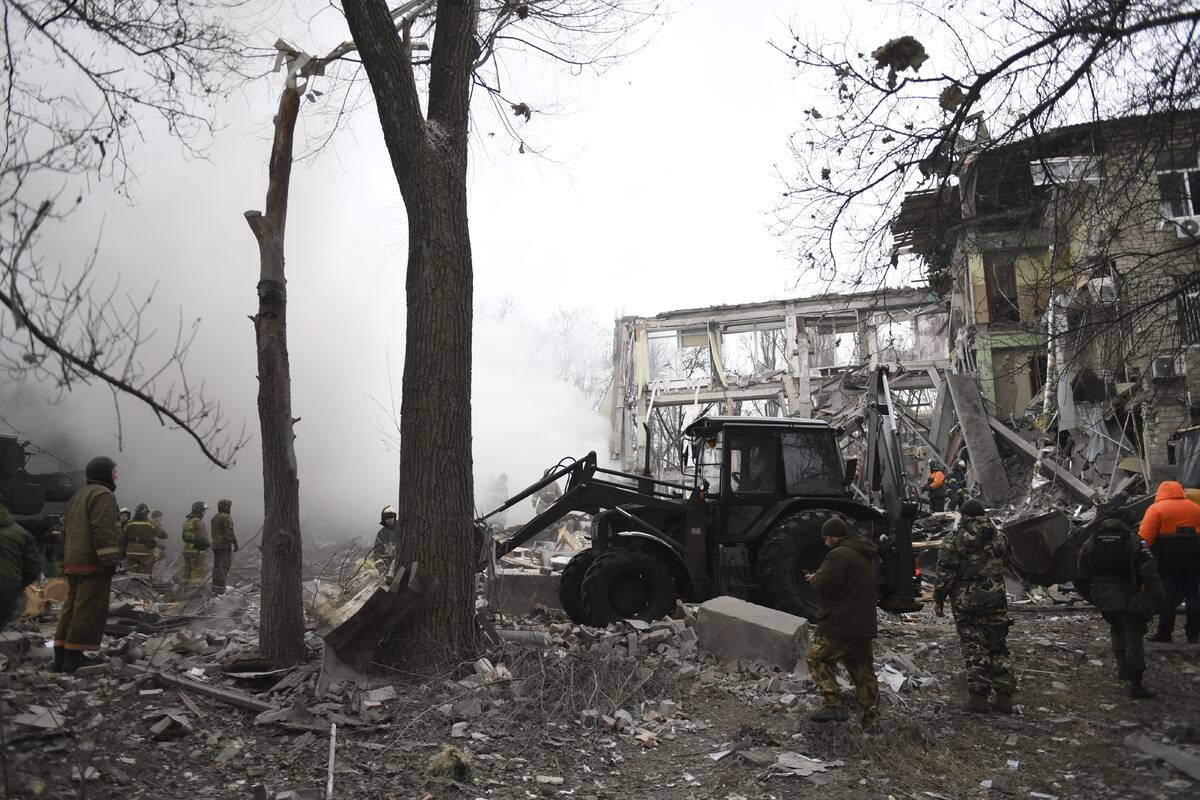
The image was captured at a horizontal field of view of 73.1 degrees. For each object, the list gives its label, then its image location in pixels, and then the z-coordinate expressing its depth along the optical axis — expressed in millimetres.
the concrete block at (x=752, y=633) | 6457
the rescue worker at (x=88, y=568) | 5238
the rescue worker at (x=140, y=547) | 12234
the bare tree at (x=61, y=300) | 2586
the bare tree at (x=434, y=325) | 5504
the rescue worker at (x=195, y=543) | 12539
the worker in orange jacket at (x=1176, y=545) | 6879
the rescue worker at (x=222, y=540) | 12114
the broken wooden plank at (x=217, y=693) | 4680
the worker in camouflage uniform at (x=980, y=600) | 5539
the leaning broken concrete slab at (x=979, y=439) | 15068
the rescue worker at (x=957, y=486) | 14688
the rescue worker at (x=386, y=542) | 8427
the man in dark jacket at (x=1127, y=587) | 5641
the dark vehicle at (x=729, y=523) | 7852
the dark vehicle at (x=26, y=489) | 13070
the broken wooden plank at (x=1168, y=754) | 4238
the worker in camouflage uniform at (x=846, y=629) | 5086
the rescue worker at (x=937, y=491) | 14031
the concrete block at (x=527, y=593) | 8508
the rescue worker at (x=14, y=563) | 4609
